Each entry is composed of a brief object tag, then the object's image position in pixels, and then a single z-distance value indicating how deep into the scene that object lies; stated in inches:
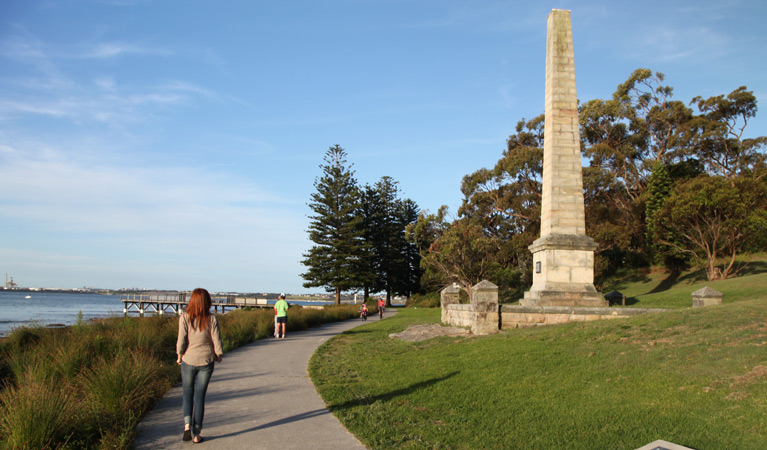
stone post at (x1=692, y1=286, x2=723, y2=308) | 522.6
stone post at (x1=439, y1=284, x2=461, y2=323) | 774.2
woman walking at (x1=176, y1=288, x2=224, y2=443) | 214.5
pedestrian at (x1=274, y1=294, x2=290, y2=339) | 641.0
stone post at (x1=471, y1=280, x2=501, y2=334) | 518.6
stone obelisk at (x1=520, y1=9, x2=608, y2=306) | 561.9
